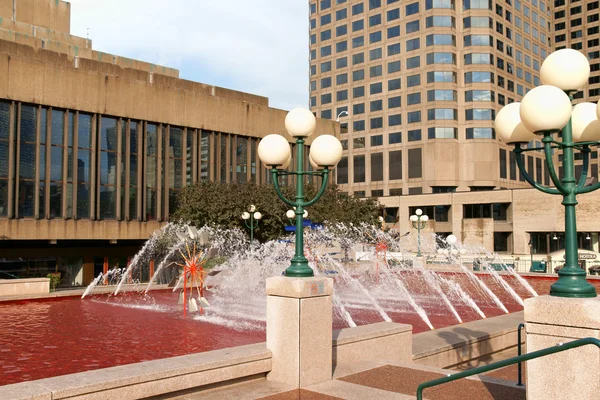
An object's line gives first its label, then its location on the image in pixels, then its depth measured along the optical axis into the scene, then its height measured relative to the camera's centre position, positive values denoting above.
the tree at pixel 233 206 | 35.25 +1.45
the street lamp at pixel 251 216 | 32.59 +0.77
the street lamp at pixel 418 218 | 38.89 +0.84
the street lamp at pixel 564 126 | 5.83 +1.15
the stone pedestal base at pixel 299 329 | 8.65 -1.53
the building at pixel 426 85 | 77.06 +20.55
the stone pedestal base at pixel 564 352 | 5.37 -1.14
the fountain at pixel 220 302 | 12.84 -2.61
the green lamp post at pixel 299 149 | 9.94 +1.41
